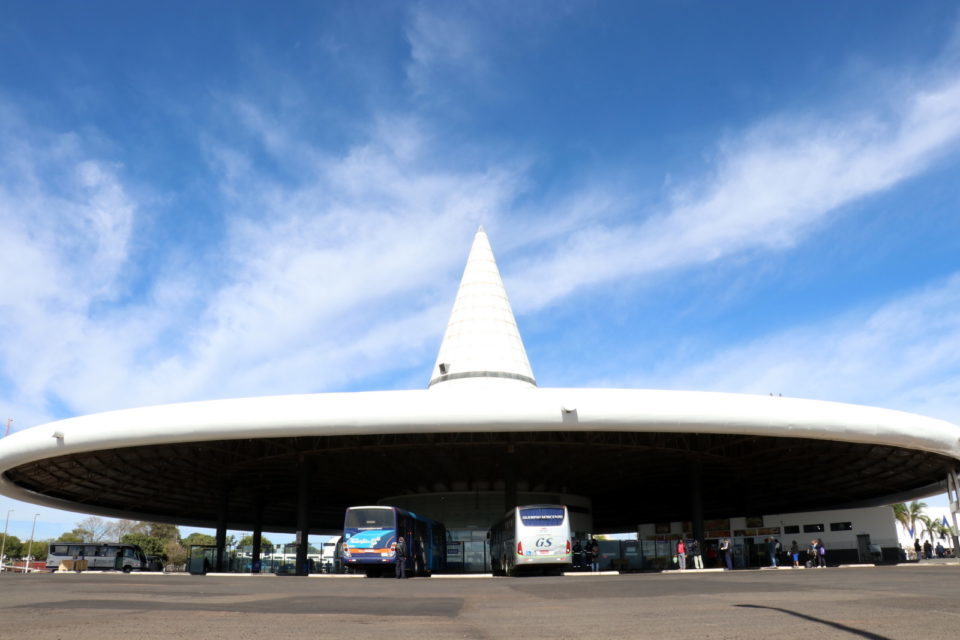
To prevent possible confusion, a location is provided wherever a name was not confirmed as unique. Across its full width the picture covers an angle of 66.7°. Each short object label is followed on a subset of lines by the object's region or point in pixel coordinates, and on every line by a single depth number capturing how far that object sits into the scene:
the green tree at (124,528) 122.81
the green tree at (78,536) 112.44
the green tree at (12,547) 112.38
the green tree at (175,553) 102.26
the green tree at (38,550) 118.50
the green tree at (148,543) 97.31
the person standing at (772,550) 41.16
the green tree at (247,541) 122.84
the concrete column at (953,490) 40.84
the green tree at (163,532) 127.75
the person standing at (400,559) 28.45
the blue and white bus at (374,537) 29.44
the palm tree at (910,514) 81.00
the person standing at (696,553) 36.85
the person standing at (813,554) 40.78
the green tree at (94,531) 115.16
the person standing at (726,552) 35.50
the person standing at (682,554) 35.62
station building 31.38
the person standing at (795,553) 41.26
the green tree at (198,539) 126.51
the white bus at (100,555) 47.62
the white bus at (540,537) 29.78
